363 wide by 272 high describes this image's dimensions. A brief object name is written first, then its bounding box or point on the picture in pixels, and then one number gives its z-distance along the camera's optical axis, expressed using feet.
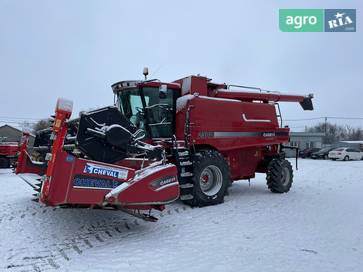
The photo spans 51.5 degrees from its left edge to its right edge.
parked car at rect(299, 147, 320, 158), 127.95
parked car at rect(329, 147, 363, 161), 108.37
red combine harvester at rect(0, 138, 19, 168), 59.93
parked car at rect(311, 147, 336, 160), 119.03
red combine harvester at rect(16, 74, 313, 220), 15.57
